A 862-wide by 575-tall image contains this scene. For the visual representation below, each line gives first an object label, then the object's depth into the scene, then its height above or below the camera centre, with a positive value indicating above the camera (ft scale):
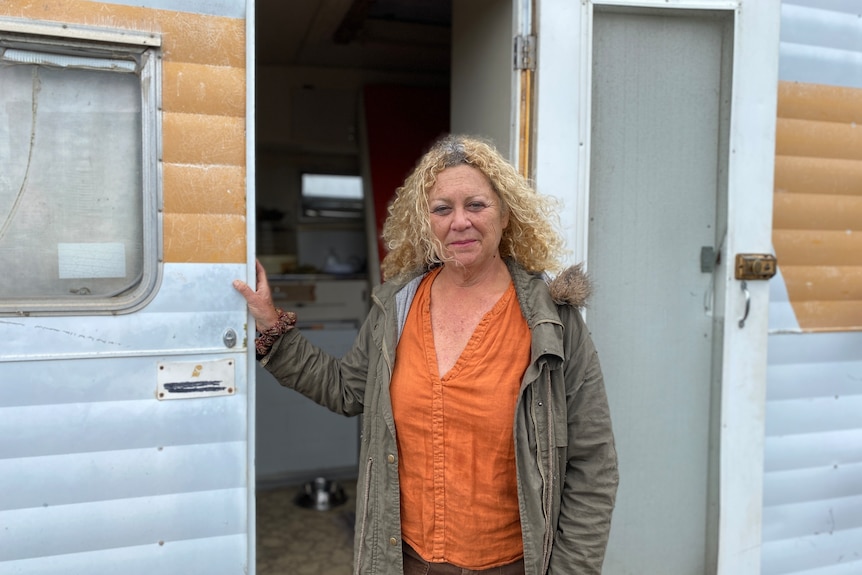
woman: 5.31 -1.22
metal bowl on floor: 12.98 -4.75
